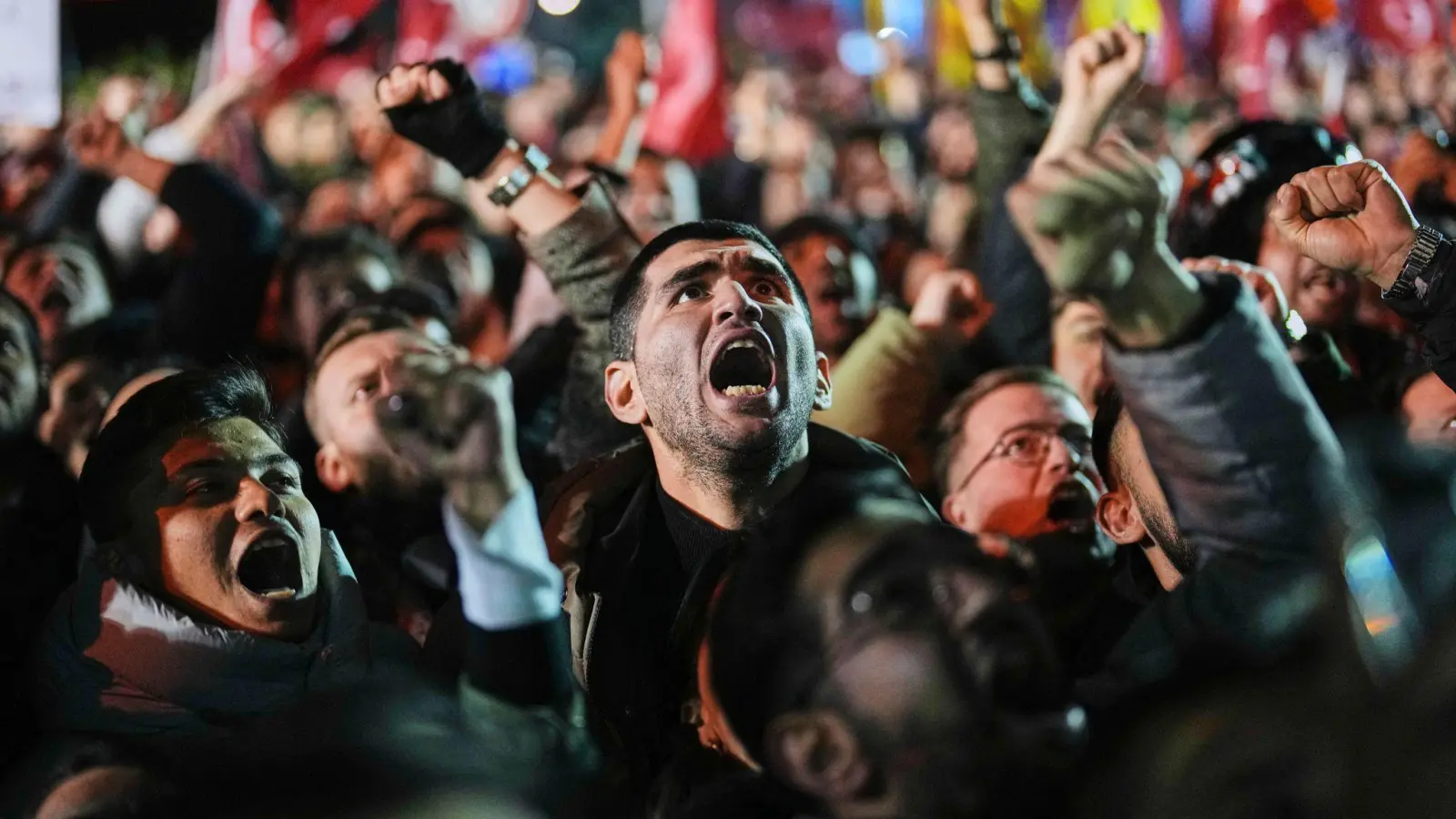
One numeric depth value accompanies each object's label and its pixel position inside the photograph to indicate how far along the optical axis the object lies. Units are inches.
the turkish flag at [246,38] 264.8
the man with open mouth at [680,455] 101.8
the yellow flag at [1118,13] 398.9
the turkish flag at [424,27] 361.4
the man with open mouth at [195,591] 89.6
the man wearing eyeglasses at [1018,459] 123.5
